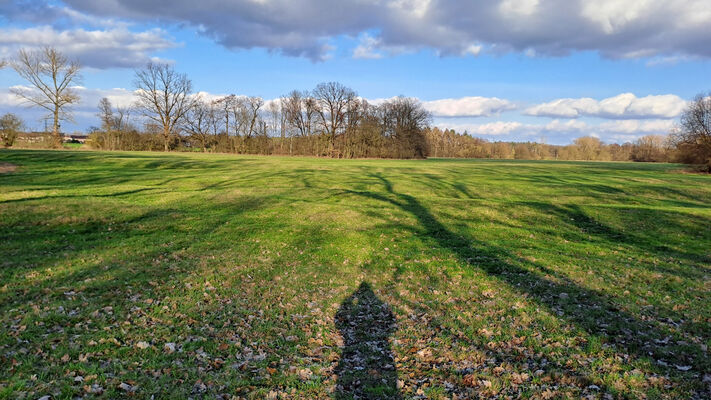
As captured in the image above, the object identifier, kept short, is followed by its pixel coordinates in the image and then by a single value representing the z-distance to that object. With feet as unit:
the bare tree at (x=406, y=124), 310.65
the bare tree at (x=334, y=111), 294.05
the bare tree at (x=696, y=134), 182.05
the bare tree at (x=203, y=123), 286.05
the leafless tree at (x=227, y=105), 300.14
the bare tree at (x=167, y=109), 269.64
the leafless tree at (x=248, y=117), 300.40
